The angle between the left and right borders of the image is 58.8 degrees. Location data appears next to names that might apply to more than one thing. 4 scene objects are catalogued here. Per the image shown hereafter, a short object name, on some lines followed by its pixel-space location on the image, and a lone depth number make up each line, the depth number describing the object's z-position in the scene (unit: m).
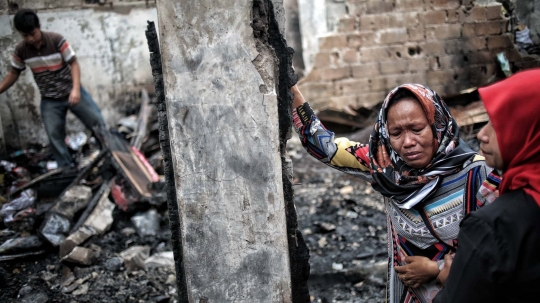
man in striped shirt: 5.25
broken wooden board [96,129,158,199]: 5.38
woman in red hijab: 1.17
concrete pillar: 1.70
